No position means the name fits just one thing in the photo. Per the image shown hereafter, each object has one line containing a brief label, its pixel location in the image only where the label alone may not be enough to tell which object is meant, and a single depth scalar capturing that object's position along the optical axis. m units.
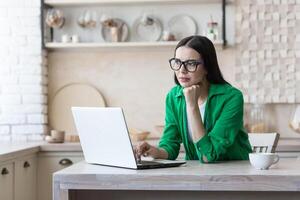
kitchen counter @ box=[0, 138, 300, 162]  3.70
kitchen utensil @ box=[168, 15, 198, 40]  4.44
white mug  2.12
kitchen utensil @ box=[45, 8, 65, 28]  4.38
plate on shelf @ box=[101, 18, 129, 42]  4.41
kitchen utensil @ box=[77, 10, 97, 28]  4.43
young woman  2.37
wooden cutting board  4.50
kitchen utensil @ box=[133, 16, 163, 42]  4.45
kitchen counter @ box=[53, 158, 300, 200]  1.96
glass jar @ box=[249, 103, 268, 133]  4.36
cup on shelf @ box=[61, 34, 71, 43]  4.40
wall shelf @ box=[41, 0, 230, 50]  4.28
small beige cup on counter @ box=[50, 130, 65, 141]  4.04
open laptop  2.12
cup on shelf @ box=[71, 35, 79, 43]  4.41
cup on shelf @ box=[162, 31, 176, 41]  4.32
